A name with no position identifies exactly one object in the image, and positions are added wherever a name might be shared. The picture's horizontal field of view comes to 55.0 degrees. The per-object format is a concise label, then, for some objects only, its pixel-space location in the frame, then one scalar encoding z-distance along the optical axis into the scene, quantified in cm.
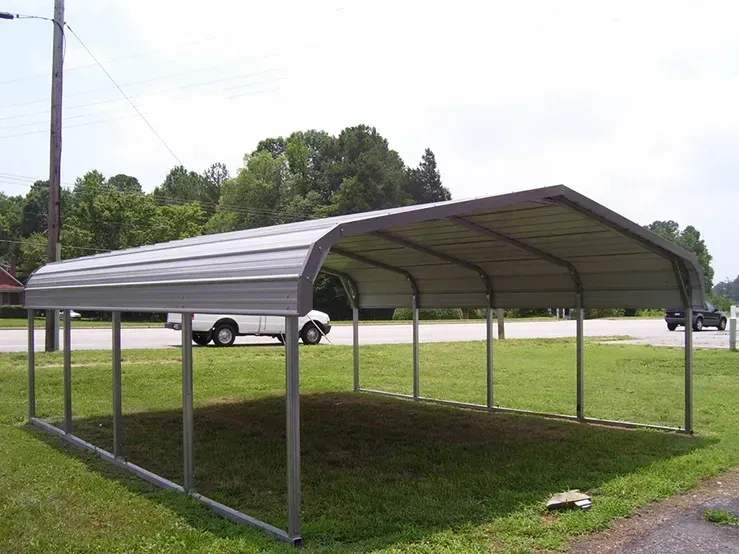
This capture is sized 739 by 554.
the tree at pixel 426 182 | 6494
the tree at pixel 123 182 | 8106
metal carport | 485
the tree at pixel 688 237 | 8341
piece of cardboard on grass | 559
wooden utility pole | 1683
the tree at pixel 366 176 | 5553
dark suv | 3080
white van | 2026
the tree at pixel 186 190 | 7544
